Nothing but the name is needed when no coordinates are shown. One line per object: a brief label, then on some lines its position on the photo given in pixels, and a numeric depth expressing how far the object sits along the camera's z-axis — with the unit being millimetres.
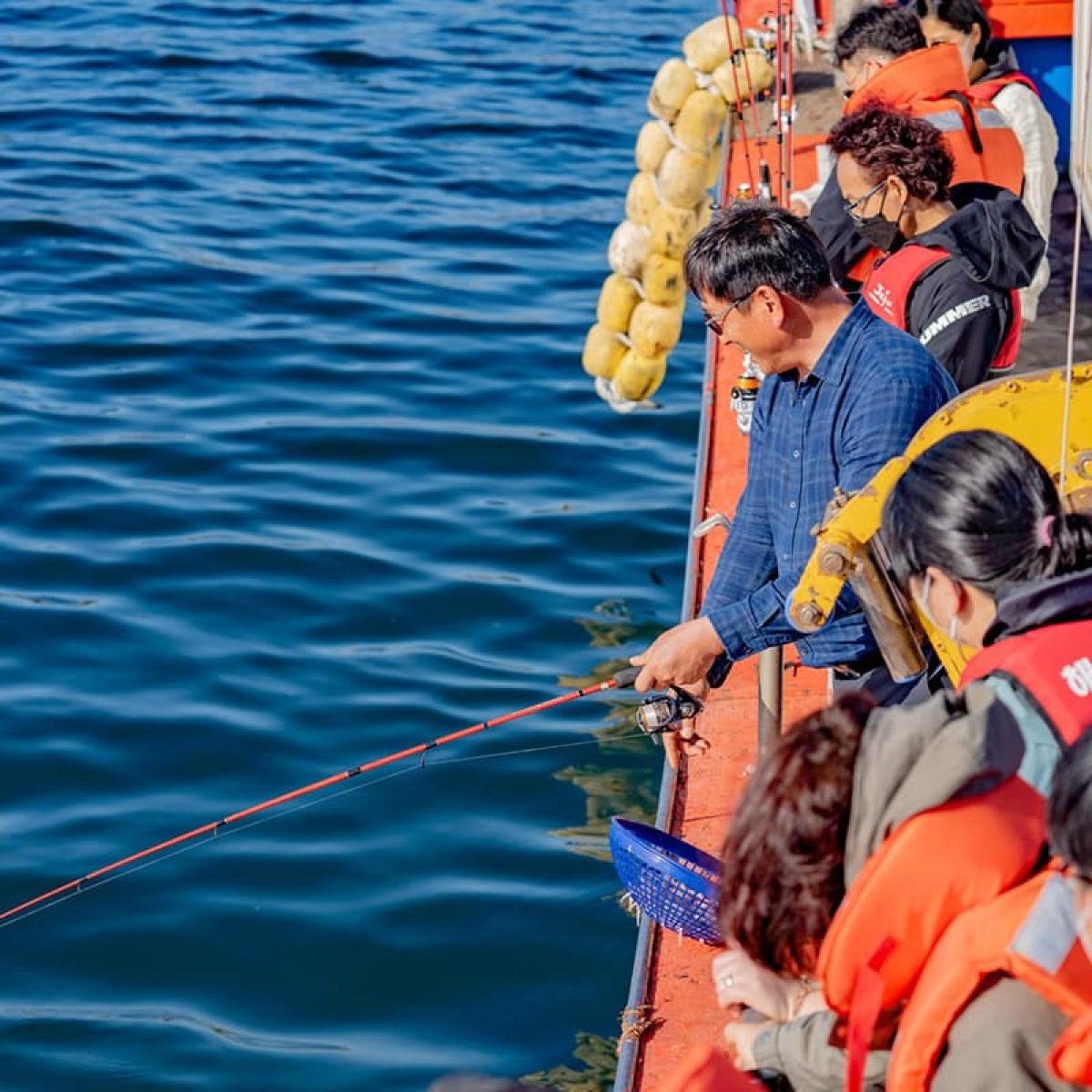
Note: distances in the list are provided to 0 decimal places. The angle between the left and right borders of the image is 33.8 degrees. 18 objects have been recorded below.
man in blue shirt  3738
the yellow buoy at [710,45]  9484
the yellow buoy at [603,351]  8789
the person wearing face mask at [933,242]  4645
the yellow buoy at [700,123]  8750
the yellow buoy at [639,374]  8680
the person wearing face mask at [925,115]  5445
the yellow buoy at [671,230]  8453
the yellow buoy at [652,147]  8914
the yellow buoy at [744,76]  9406
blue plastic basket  3725
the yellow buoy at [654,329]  8438
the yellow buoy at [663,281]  8406
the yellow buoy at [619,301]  8594
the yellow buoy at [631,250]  8453
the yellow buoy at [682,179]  8547
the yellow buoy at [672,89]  9125
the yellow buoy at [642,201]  8586
